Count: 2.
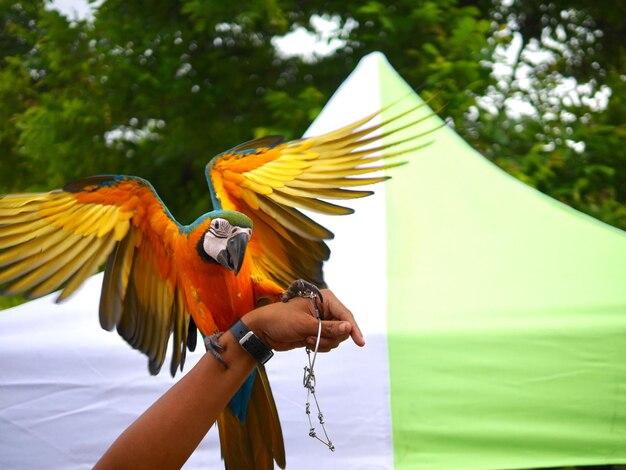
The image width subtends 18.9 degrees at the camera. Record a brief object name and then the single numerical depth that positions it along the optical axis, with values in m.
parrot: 2.46
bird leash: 2.33
